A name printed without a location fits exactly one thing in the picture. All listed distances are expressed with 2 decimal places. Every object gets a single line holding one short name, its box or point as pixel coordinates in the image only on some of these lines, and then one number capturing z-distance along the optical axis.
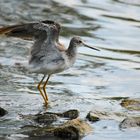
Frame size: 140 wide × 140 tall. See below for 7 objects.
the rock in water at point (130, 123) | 10.02
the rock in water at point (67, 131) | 9.55
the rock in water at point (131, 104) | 11.02
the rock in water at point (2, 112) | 10.45
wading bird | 10.76
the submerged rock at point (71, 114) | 10.47
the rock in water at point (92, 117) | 10.35
